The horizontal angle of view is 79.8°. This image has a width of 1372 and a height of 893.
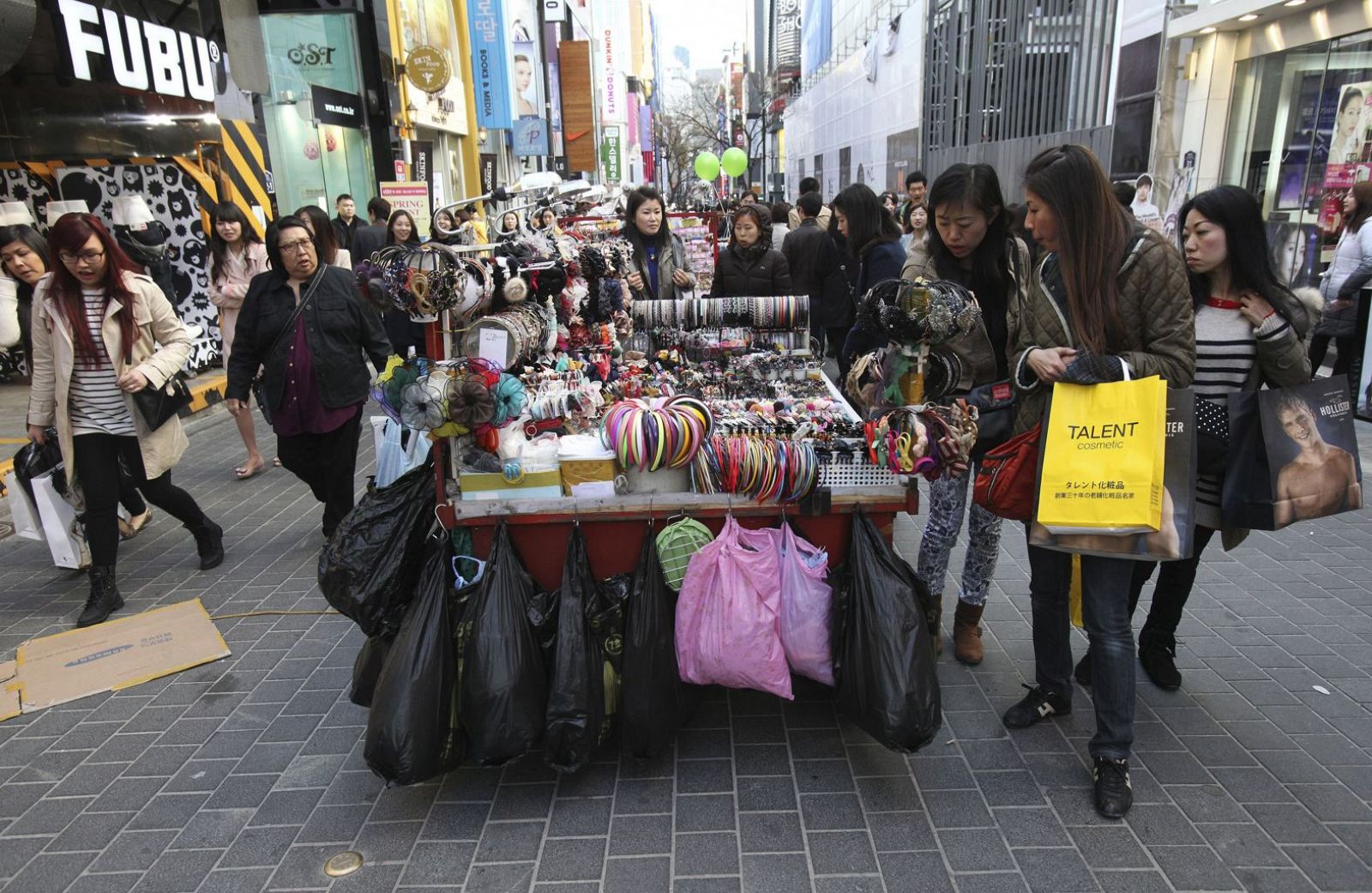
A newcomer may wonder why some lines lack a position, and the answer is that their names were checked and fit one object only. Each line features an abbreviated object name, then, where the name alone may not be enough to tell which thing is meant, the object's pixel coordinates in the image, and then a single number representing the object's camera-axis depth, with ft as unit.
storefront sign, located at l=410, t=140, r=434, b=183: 50.62
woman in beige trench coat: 12.25
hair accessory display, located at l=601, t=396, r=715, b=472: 8.61
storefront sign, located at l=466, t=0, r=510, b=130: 65.10
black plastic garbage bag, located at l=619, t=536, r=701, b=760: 8.48
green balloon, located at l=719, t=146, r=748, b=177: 69.26
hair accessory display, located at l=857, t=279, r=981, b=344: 8.18
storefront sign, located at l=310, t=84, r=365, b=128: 37.37
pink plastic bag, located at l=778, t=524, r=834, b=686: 8.57
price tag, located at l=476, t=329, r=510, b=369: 9.46
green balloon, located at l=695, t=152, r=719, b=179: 73.51
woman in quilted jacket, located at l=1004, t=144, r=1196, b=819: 7.52
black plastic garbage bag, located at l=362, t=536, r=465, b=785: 7.93
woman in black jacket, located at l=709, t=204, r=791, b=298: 17.15
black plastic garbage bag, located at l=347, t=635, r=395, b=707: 9.18
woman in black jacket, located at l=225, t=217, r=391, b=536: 13.00
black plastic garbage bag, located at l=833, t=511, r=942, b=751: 8.02
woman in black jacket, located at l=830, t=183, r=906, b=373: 16.16
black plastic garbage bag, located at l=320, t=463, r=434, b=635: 8.80
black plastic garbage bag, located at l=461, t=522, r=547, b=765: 8.07
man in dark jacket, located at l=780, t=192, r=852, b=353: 20.83
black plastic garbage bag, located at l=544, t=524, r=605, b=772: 8.23
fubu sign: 23.59
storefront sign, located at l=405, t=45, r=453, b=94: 44.88
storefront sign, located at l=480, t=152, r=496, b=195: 65.70
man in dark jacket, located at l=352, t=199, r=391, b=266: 24.70
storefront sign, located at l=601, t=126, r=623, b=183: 123.44
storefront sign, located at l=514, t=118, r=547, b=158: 83.56
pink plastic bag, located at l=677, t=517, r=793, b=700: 8.39
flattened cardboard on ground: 11.02
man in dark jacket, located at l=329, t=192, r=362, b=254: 31.17
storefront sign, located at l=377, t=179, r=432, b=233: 36.45
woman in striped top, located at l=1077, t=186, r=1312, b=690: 8.29
